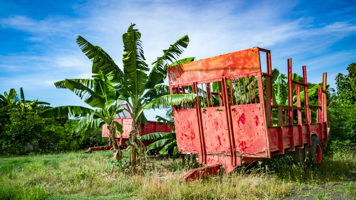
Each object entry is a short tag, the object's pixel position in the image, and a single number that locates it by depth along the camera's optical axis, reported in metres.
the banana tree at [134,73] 7.20
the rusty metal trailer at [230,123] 5.54
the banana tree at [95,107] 7.43
